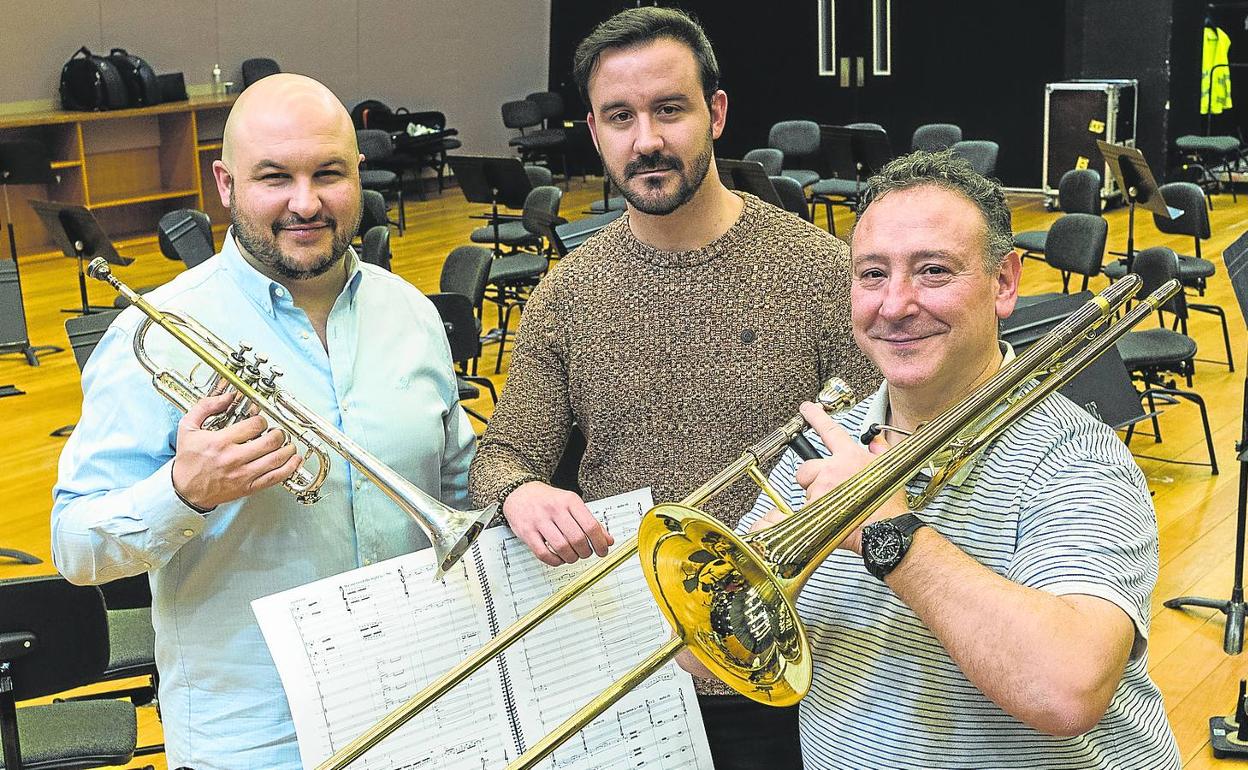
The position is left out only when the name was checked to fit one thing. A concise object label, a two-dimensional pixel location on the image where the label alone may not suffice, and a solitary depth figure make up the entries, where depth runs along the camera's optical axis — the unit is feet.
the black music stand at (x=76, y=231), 28.94
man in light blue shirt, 7.02
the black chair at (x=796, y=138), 43.42
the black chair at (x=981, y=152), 37.22
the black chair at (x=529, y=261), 29.81
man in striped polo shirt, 5.24
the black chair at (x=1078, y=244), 26.16
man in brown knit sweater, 8.01
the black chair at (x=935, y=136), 40.37
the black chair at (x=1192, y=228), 27.61
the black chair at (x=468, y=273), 24.03
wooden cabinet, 41.88
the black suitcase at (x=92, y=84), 42.09
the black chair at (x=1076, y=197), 31.19
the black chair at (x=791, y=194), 31.53
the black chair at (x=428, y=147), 51.52
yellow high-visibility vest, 50.45
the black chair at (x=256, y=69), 47.39
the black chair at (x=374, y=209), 31.63
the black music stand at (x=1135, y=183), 27.94
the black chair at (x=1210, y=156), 47.62
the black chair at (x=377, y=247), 26.37
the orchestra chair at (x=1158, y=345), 21.76
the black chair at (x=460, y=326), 21.68
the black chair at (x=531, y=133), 54.08
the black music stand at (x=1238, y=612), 14.37
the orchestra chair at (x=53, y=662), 10.38
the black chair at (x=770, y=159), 37.45
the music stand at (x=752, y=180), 28.76
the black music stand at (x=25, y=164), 34.83
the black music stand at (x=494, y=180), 34.17
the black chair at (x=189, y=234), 25.64
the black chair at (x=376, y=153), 43.29
